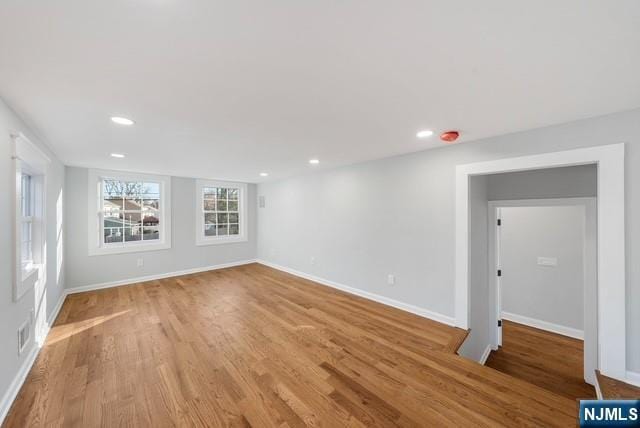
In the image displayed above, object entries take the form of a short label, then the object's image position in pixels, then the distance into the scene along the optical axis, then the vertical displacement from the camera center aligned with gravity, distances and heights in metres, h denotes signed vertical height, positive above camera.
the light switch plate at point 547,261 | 3.83 -0.77
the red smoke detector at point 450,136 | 2.46 +0.84
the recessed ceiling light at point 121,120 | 2.06 +0.85
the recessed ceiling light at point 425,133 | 2.46 +0.88
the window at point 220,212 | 5.68 +0.06
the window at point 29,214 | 1.91 +0.01
